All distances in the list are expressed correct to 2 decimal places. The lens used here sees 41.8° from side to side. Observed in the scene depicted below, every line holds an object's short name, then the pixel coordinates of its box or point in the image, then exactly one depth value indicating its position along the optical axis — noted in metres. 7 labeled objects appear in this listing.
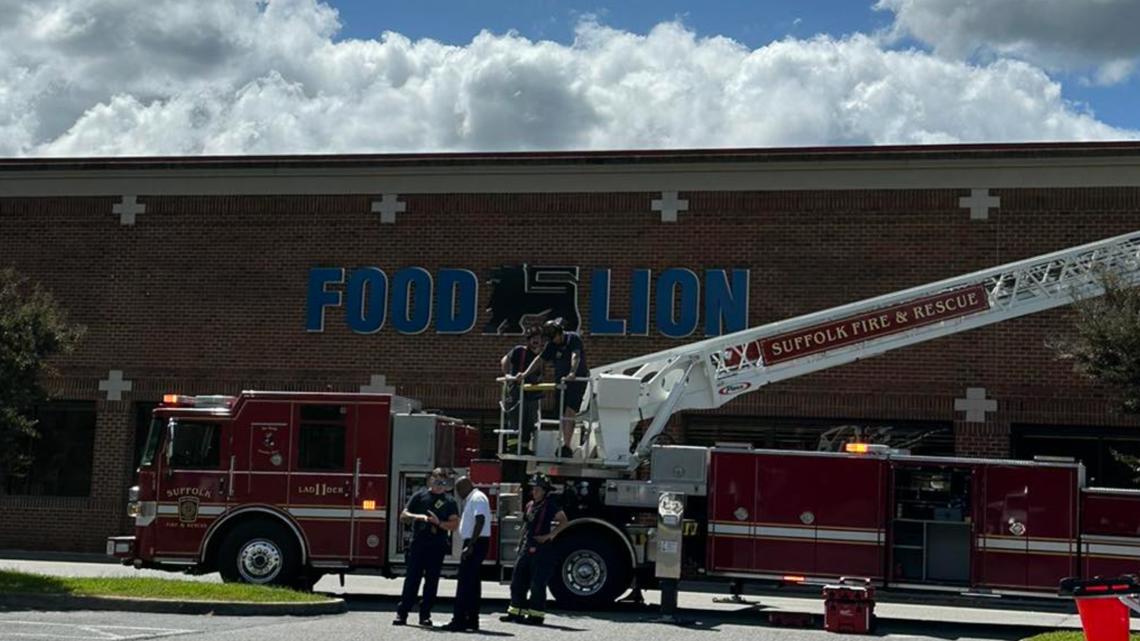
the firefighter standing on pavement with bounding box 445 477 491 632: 14.32
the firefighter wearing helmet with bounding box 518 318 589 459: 17.14
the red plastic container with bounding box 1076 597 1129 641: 10.04
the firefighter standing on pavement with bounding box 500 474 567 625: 15.16
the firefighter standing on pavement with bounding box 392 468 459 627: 14.62
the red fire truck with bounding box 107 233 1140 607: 16.27
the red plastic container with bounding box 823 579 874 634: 15.20
